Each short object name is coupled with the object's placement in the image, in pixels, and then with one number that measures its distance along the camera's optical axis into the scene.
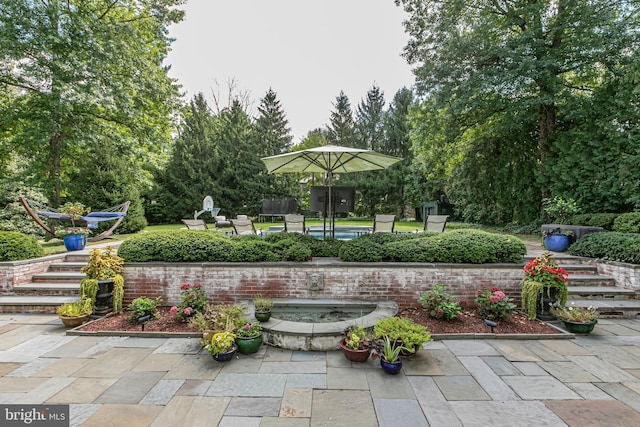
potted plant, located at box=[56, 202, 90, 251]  6.61
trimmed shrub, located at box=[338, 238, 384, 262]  5.12
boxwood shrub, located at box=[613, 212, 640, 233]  6.51
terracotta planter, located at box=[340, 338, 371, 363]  3.22
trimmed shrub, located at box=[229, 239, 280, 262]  5.13
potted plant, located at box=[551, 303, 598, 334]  3.96
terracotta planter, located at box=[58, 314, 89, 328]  4.19
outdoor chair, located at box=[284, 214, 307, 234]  7.92
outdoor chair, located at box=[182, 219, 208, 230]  7.51
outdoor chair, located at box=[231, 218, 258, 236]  7.78
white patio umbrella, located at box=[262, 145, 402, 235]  5.96
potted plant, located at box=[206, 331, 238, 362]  3.24
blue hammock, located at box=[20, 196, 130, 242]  7.22
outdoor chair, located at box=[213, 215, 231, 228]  11.30
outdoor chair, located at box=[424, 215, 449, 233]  7.63
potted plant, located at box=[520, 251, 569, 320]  4.31
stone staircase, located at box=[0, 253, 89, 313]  4.84
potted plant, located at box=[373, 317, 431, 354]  3.26
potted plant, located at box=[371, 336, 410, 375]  3.02
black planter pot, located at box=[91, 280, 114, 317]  4.51
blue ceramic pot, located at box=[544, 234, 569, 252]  6.49
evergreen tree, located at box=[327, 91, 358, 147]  28.67
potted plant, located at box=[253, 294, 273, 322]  4.01
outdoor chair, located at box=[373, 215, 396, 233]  7.62
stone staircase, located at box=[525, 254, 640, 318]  4.70
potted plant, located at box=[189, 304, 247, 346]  3.49
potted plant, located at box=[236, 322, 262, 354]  3.45
